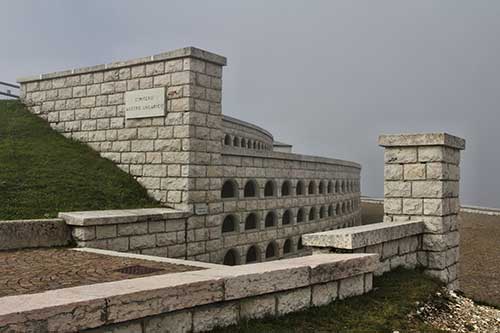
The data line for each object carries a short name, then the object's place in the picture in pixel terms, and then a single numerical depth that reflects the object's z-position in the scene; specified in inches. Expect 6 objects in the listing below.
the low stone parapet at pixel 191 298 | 140.6
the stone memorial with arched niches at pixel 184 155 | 422.9
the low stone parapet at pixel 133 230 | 332.8
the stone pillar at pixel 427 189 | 322.3
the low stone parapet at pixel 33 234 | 314.3
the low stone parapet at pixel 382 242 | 258.4
